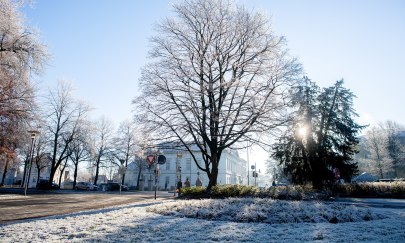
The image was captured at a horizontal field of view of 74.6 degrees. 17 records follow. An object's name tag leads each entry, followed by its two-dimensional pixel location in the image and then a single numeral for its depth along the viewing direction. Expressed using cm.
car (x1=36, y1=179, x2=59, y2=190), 3947
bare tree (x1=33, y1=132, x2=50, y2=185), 4246
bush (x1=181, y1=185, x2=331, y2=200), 1595
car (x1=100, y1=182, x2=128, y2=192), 4516
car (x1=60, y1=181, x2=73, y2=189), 7021
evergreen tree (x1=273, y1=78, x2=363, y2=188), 2886
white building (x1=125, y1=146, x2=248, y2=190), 6969
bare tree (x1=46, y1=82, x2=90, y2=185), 3975
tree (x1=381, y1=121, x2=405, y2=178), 5237
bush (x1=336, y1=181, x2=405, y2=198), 2348
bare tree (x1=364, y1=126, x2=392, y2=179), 5392
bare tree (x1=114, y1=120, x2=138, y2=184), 5096
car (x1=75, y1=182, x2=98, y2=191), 4902
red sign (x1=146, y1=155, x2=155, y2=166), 1694
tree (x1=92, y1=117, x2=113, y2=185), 5490
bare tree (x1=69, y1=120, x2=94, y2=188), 4081
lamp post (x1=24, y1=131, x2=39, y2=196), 2070
